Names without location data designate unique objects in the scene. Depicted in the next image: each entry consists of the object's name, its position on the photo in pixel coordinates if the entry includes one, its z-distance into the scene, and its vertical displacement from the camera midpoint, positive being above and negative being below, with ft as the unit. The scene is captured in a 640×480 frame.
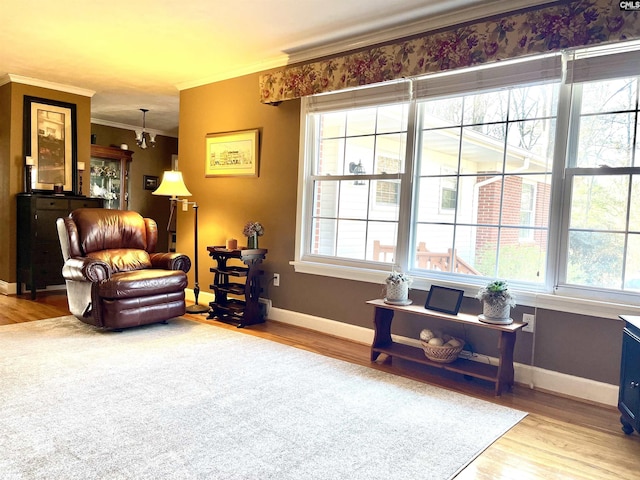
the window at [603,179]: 8.90 +0.93
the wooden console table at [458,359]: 9.27 -2.97
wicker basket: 10.05 -2.94
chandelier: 24.71 +3.85
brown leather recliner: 12.49 -2.00
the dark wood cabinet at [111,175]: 24.71 +1.51
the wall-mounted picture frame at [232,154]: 15.42 +1.90
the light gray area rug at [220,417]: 6.20 -3.46
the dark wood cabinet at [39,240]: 17.21 -1.54
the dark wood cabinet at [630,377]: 7.38 -2.49
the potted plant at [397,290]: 11.00 -1.76
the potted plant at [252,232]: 14.39 -0.72
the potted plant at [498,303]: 9.43 -1.67
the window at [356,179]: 12.46 +0.98
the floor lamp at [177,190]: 15.61 +0.53
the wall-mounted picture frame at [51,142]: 18.15 +2.33
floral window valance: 8.59 +3.82
